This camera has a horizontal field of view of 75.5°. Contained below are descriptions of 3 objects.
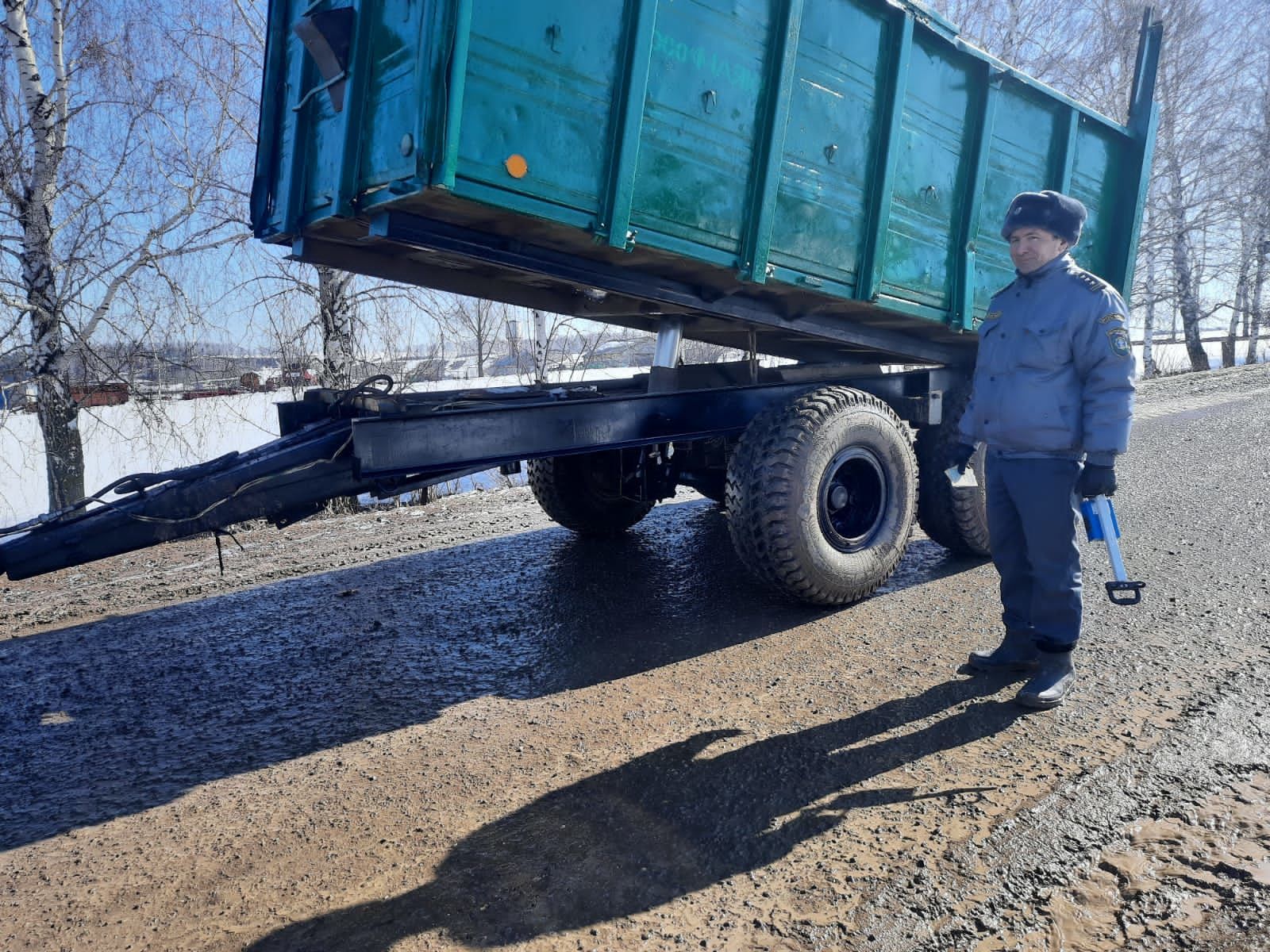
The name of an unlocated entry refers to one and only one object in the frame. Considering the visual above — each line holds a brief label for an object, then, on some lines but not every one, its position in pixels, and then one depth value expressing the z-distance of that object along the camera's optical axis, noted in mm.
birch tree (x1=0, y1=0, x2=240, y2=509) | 8000
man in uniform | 3010
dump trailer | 3186
